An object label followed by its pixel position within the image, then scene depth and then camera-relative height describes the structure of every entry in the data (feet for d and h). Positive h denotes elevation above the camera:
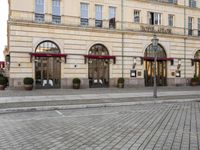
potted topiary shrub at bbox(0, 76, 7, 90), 57.66 -1.84
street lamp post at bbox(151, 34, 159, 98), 48.08 +8.95
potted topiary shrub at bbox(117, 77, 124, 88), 67.40 -1.85
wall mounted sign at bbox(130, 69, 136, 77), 71.51 +1.39
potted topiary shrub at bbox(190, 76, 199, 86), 79.37 -1.81
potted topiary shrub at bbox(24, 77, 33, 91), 57.66 -1.85
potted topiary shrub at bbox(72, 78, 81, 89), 62.49 -2.02
